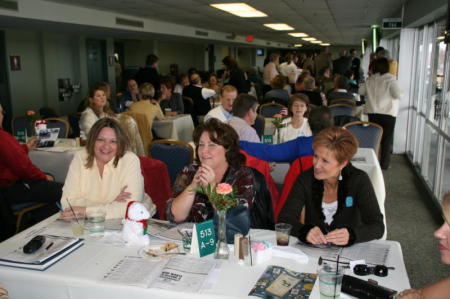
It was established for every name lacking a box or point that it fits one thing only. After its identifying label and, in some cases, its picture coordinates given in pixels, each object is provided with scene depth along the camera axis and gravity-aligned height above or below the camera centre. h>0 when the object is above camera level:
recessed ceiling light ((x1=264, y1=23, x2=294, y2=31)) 12.01 +1.27
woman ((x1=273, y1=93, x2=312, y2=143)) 4.81 -0.55
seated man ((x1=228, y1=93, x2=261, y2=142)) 4.30 -0.45
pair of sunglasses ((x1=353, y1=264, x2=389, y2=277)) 1.86 -0.82
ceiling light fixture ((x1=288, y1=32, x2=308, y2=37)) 16.33 +1.40
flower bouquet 2.00 -0.60
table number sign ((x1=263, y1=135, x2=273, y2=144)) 4.66 -0.70
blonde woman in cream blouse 2.91 -0.66
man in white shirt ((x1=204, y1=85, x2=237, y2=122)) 5.23 -0.41
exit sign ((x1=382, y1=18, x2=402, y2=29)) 7.85 +0.83
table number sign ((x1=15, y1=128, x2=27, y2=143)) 5.12 -0.73
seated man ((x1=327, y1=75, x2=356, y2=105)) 7.93 -0.37
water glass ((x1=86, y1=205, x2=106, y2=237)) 2.36 -0.80
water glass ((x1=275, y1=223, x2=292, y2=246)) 2.15 -0.77
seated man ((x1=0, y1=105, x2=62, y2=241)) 3.67 -0.91
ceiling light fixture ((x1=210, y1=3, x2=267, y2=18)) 7.56 +1.15
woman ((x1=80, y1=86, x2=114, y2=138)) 5.43 -0.47
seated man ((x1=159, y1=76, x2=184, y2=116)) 8.02 -0.49
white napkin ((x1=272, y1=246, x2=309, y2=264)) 1.99 -0.83
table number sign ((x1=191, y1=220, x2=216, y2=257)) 2.04 -0.76
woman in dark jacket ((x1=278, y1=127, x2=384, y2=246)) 2.51 -0.69
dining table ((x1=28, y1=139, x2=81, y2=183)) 4.59 -0.90
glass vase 2.03 -0.76
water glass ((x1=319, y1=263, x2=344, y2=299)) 1.66 -0.78
